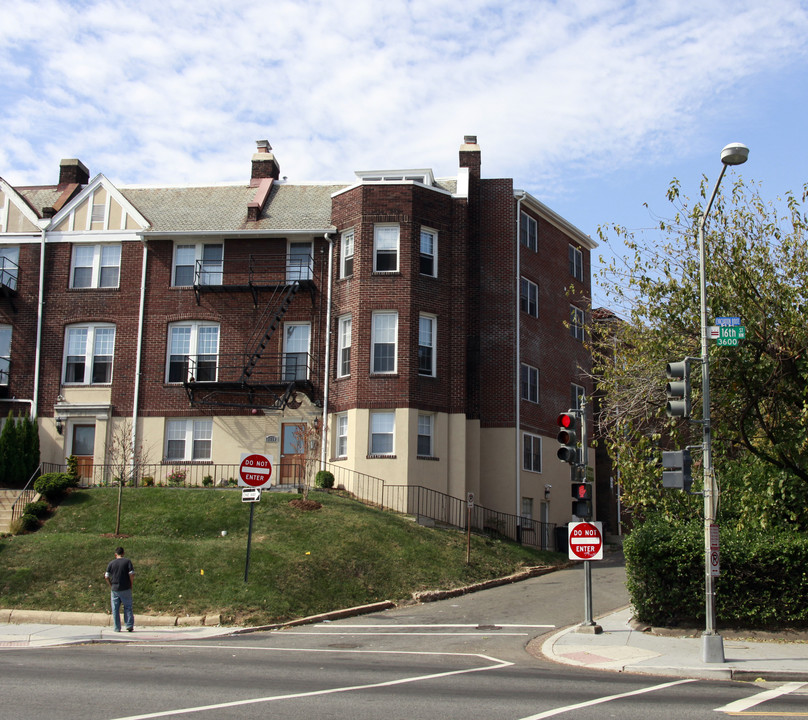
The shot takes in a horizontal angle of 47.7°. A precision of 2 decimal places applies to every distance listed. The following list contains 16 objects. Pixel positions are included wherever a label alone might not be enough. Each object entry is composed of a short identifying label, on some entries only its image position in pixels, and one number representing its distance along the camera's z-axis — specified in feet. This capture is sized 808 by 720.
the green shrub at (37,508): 82.94
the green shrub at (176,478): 100.01
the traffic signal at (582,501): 58.65
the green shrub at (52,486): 87.45
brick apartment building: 100.48
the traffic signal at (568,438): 56.85
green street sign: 50.31
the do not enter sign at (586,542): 57.77
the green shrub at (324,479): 95.66
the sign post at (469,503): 81.13
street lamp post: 45.78
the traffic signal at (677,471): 49.08
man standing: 58.03
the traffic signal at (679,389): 49.75
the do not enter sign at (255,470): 66.18
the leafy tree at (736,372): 57.57
